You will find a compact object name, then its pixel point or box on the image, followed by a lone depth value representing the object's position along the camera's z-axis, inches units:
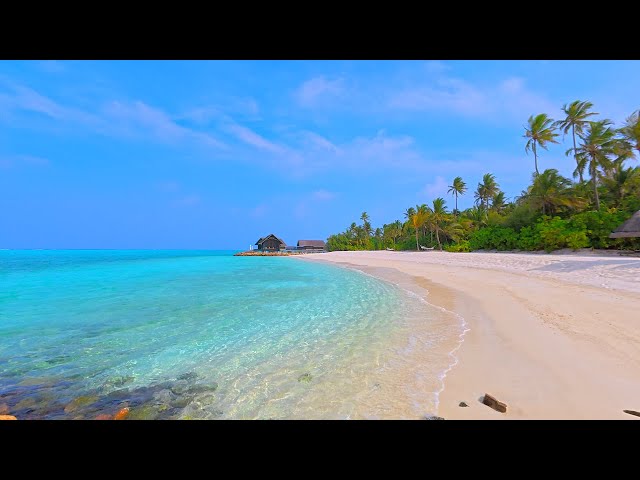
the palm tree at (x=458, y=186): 2164.1
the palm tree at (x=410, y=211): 2047.5
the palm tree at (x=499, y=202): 1765.9
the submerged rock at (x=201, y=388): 164.4
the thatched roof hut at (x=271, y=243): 3036.7
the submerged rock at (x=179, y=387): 163.8
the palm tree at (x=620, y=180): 922.1
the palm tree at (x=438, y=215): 1753.2
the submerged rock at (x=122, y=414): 140.8
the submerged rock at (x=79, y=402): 150.2
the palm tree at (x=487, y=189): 1905.8
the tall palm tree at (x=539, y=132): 1230.9
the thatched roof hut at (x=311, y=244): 3245.6
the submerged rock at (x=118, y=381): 175.5
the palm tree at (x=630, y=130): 771.8
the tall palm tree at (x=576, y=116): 1115.8
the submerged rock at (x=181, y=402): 149.1
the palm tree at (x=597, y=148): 917.8
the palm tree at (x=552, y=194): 976.1
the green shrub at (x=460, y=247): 1400.2
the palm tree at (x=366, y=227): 2876.5
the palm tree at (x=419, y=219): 1792.3
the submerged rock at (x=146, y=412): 140.7
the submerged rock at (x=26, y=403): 152.4
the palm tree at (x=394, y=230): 2445.9
